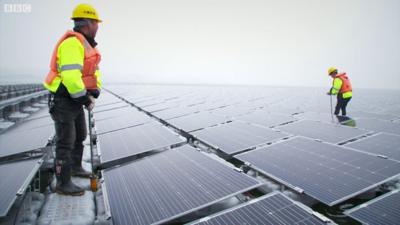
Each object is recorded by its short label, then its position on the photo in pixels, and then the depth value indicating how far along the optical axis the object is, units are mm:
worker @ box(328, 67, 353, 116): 10680
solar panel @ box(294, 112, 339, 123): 8941
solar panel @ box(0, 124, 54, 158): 4648
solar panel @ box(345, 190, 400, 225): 2520
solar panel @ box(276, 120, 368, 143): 6027
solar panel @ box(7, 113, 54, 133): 6914
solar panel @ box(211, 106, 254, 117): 9868
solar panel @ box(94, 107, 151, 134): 7314
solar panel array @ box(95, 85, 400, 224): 3010
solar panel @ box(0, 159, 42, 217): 2702
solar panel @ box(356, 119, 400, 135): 7387
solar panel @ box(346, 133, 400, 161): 4938
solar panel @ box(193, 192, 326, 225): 2502
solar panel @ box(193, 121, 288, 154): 5184
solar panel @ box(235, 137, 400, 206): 3213
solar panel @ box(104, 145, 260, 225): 2775
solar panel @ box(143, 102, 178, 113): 10870
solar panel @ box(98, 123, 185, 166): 4801
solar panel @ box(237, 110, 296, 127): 7945
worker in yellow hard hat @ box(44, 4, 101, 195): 3482
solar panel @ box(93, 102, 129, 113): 11531
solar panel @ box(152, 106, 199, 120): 9077
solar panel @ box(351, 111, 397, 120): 10164
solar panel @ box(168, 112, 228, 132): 7090
